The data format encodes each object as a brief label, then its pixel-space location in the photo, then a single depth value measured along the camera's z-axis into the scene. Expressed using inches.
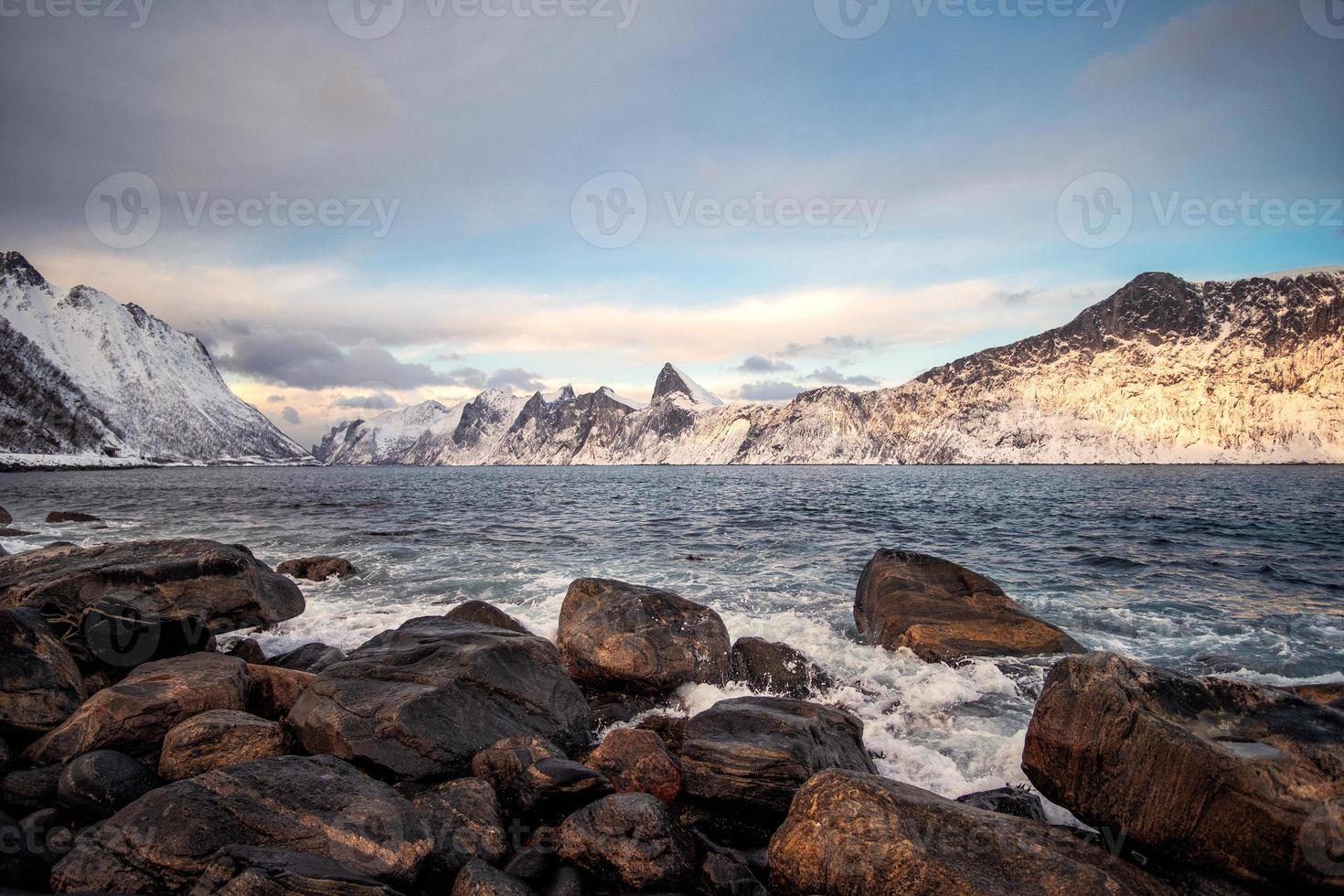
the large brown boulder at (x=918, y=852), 209.3
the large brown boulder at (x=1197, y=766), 201.6
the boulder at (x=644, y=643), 450.6
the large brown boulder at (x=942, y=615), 520.1
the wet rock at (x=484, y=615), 538.9
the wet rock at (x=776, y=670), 468.1
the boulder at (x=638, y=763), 294.5
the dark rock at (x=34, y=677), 319.3
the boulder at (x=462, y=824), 236.1
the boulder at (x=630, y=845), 234.1
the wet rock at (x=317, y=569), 864.9
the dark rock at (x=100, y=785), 253.9
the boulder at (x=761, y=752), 285.3
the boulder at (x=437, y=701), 305.7
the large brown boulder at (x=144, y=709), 298.5
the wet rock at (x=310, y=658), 477.1
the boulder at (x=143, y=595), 422.6
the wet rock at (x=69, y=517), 1446.1
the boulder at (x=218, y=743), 285.3
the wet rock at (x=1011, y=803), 283.1
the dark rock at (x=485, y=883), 210.8
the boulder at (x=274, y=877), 171.0
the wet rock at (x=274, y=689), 380.5
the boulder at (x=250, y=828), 198.2
